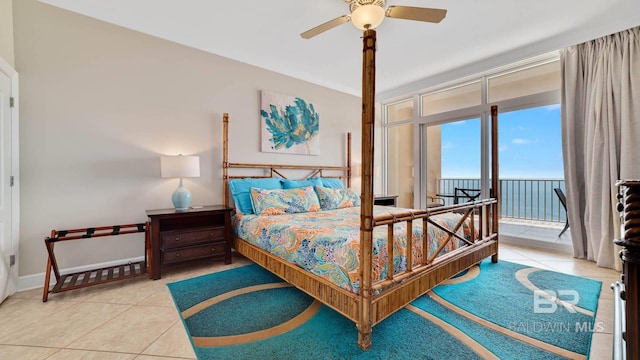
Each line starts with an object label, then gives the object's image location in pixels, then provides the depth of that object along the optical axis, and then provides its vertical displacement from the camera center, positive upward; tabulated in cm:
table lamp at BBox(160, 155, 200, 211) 282 +8
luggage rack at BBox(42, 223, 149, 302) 222 -94
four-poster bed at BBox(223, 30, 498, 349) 155 -71
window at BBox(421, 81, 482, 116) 429 +140
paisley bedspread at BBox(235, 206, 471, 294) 174 -52
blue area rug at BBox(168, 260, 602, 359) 157 -106
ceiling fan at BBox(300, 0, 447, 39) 197 +131
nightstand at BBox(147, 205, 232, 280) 264 -64
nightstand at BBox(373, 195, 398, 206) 460 -45
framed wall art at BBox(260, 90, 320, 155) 394 +86
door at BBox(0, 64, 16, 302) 218 -14
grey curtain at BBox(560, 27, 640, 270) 280 +51
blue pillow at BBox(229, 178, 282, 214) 328 -14
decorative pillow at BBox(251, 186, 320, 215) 313 -30
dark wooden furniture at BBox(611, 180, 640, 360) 73 -28
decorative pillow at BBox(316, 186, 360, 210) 362 -31
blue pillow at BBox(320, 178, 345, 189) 415 -9
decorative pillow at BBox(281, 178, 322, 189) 376 -9
